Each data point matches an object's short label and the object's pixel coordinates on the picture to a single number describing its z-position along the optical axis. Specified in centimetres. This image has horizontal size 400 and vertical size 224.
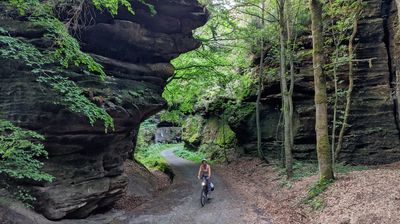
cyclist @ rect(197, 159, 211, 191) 1473
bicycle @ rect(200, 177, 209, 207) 1416
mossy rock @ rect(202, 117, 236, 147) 3025
